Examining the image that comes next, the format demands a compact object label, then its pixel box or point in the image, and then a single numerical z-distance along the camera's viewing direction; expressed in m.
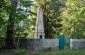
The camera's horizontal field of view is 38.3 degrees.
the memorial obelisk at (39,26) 19.37
